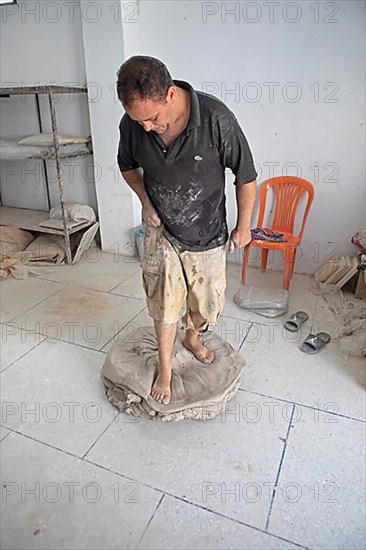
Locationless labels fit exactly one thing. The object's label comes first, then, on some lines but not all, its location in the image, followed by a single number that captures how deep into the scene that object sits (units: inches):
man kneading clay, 52.8
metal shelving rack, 118.8
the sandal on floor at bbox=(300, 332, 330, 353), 90.4
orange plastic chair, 114.3
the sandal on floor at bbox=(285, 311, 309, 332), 98.4
